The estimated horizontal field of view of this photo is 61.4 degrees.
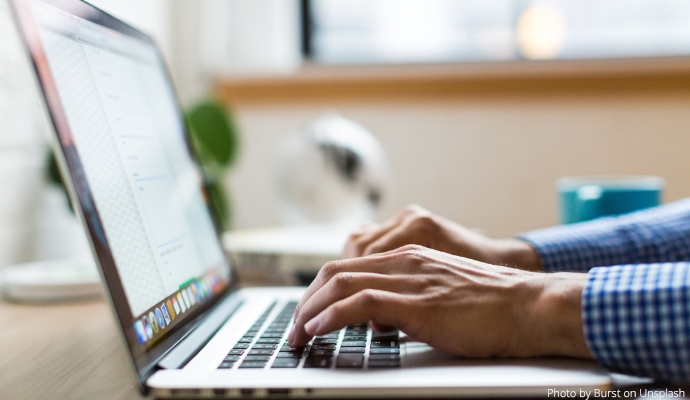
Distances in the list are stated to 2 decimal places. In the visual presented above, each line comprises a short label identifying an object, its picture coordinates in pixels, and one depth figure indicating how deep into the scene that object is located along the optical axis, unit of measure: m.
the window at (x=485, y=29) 1.63
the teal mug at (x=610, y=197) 0.87
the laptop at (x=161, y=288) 0.36
